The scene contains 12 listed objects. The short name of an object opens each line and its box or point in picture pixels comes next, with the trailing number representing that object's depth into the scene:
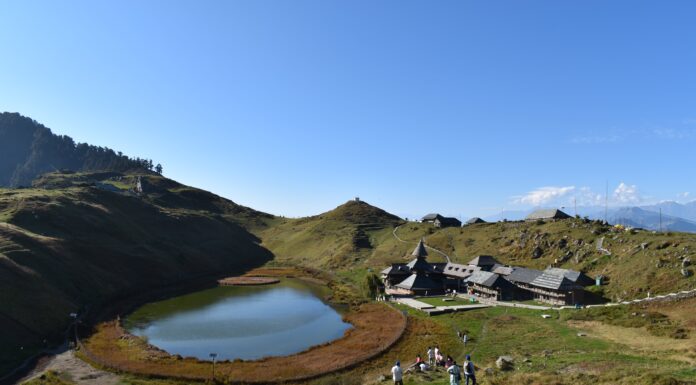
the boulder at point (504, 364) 35.72
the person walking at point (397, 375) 30.38
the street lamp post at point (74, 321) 63.11
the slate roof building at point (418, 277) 90.25
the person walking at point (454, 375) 26.38
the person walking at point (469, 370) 25.75
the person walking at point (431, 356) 42.78
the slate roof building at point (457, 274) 93.50
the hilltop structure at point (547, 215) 132.38
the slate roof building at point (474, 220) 166.62
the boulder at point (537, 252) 99.06
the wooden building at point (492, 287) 80.88
